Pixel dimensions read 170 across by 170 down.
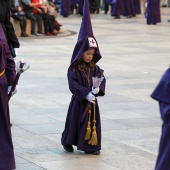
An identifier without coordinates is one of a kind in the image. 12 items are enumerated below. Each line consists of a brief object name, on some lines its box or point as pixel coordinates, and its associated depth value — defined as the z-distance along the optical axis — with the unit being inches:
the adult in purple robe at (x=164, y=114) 165.6
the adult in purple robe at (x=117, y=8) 1251.9
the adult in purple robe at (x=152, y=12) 1115.3
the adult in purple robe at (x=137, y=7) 1339.9
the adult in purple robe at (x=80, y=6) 1338.6
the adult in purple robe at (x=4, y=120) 236.5
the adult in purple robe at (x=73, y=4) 1366.8
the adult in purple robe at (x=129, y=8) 1283.2
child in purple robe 283.6
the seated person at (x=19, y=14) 805.2
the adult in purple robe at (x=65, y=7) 1282.0
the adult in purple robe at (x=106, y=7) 1371.1
